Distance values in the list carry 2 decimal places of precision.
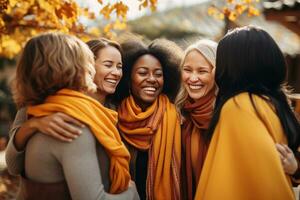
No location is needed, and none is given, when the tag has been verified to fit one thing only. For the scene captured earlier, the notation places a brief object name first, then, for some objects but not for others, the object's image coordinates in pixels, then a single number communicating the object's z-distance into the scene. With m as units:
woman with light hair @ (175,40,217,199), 3.35
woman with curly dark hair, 3.39
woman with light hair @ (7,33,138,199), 2.18
